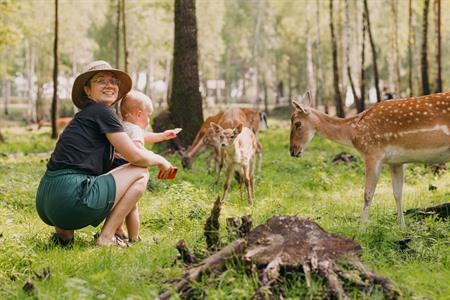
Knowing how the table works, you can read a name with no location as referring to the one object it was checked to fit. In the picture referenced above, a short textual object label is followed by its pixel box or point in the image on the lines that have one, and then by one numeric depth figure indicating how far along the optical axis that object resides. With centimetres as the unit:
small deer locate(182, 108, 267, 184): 1181
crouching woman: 557
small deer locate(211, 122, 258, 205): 925
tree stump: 407
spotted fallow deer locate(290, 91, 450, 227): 695
